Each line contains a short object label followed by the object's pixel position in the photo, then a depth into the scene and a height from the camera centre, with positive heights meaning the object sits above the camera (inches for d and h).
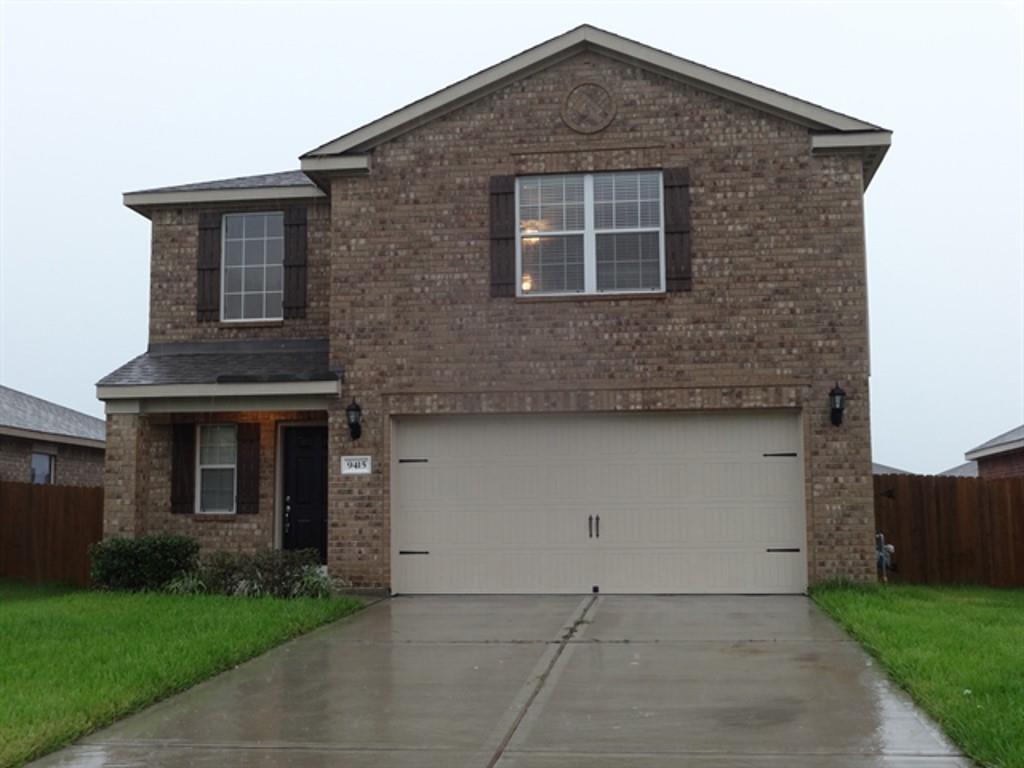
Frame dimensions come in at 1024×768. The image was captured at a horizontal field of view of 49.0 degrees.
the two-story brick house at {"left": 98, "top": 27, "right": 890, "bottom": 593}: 549.6 +73.7
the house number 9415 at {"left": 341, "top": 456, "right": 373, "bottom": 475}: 571.5 +14.9
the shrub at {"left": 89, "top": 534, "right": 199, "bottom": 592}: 556.1 -33.3
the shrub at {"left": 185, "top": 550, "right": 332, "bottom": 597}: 527.5 -38.5
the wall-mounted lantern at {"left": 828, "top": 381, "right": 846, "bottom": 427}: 534.9 +43.5
